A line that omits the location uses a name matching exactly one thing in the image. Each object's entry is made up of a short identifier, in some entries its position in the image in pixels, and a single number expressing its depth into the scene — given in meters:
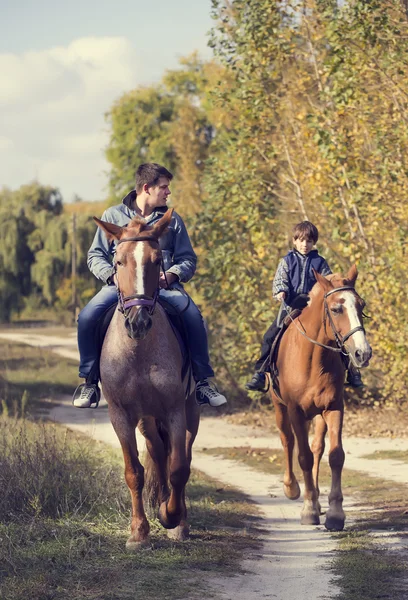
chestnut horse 16.36
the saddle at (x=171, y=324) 14.67
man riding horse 14.70
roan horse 13.31
